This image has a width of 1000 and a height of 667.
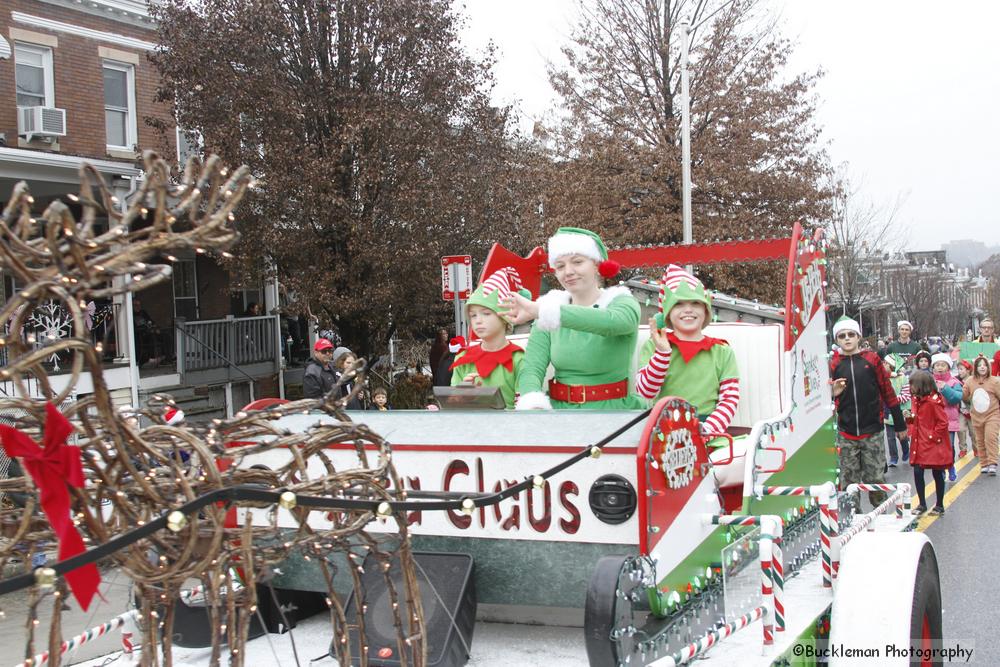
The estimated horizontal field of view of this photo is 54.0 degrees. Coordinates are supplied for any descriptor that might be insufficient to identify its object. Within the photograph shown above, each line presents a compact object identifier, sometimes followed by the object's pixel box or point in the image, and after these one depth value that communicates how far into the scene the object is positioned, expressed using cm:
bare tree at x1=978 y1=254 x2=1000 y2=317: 9014
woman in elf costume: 502
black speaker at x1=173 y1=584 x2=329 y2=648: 426
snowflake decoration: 1376
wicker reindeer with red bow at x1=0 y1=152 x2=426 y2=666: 205
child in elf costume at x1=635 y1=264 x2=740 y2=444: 543
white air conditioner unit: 1744
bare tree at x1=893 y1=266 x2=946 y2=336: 4900
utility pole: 1920
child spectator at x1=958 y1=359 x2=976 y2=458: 1365
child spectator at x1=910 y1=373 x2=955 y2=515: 1034
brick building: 1639
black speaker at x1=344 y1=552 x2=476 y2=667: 369
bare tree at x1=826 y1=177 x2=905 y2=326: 3481
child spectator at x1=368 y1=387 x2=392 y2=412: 919
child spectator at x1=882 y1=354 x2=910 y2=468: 1382
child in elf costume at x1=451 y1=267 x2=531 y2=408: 559
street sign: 1310
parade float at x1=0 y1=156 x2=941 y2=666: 215
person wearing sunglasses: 905
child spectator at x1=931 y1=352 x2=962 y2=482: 1281
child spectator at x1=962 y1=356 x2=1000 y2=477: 1266
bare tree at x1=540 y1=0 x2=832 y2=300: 2130
